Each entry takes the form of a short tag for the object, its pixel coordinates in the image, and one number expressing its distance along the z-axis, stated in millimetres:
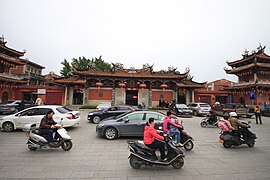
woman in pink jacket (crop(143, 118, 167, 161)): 3464
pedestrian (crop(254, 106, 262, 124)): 10734
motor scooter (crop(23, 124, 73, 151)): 4598
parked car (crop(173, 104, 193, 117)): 13852
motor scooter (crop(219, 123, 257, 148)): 5293
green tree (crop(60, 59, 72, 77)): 30641
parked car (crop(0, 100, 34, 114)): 12745
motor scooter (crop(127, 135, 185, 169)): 3453
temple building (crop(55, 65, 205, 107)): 20453
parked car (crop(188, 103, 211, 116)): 14799
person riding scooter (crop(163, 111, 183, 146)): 4758
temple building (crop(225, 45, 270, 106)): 19766
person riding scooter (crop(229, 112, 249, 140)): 5383
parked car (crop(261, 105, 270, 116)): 16073
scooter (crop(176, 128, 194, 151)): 4989
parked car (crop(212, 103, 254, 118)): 13203
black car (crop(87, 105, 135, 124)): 9965
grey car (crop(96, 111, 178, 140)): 6203
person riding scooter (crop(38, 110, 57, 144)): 4645
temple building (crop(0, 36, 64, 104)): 19531
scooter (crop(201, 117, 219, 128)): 9469
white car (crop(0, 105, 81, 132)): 7055
